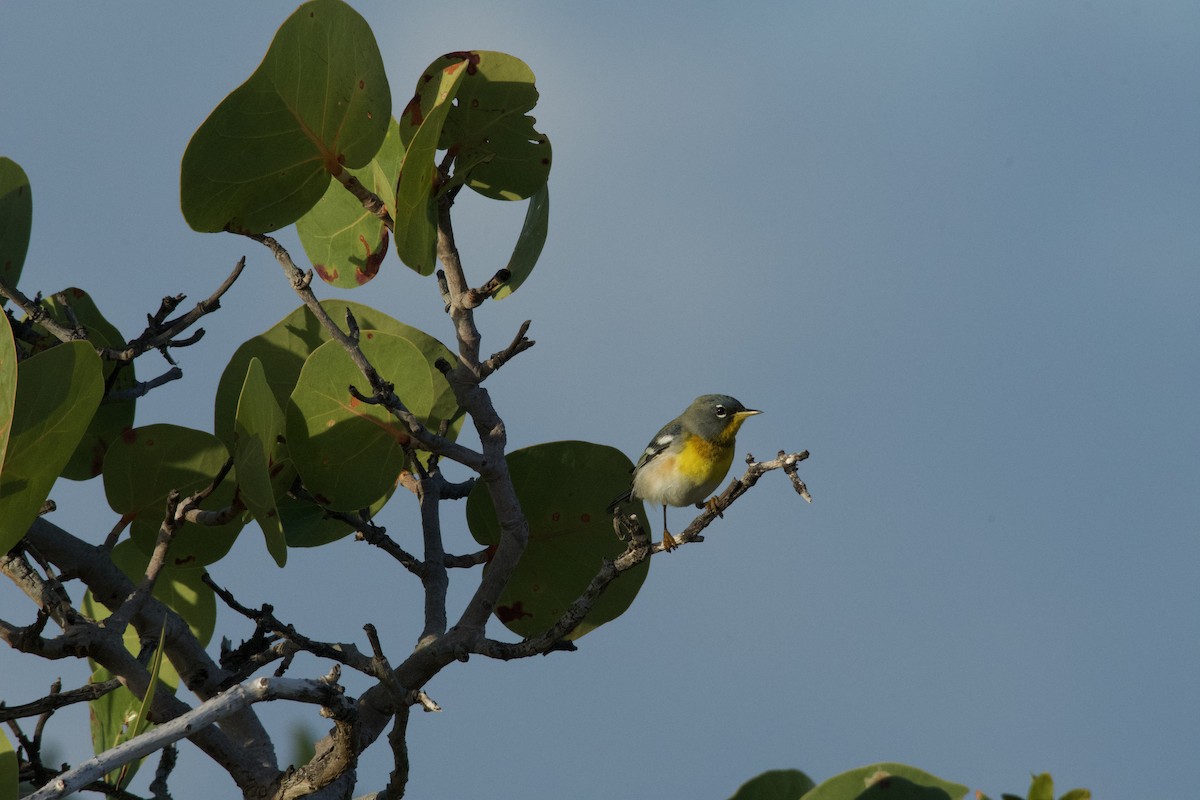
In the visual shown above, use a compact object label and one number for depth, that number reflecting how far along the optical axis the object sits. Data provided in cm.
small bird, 1132
